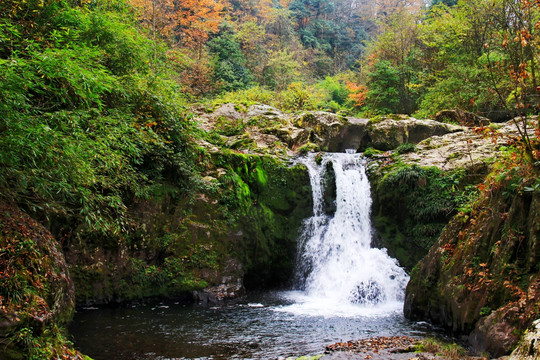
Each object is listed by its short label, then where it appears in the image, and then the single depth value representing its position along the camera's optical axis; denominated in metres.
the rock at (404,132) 15.59
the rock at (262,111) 15.65
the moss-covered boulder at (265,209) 10.73
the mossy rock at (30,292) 3.59
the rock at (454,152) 11.12
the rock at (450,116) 16.43
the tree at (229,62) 22.31
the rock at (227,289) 9.35
